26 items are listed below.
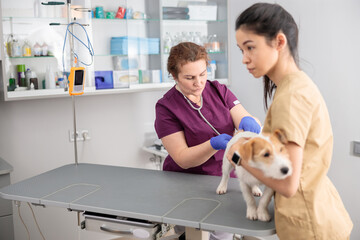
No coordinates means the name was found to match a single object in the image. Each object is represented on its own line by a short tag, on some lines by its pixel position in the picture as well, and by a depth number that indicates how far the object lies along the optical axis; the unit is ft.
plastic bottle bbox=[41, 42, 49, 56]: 9.03
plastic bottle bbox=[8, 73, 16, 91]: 8.55
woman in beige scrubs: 3.68
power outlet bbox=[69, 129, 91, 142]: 10.41
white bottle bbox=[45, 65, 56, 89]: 9.08
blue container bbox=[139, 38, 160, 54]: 10.51
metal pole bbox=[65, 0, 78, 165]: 7.93
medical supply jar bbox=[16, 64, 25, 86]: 8.77
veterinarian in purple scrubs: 6.27
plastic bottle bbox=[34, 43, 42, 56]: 8.94
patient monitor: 7.08
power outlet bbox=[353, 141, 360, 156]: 8.53
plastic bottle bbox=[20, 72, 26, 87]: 8.80
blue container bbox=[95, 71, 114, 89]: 9.61
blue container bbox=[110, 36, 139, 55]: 9.96
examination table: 4.70
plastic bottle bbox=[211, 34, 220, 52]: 11.53
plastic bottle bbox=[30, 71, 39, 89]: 8.92
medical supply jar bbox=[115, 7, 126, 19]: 9.93
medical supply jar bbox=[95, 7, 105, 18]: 9.61
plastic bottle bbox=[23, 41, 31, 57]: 8.80
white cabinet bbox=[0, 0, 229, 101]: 8.70
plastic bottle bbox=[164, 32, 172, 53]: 10.82
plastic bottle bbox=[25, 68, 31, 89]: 8.86
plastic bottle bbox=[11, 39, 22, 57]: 8.61
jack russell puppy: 3.58
